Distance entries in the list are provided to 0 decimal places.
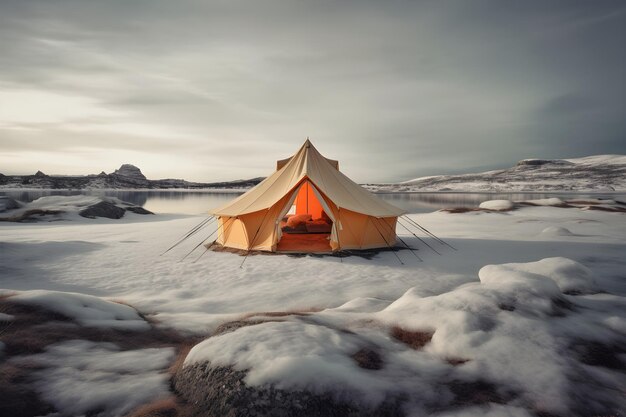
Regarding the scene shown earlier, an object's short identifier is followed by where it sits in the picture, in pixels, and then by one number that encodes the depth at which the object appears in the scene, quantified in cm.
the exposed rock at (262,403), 274
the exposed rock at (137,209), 2966
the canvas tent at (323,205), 1183
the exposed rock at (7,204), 2560
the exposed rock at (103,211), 2459
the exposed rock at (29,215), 2123
